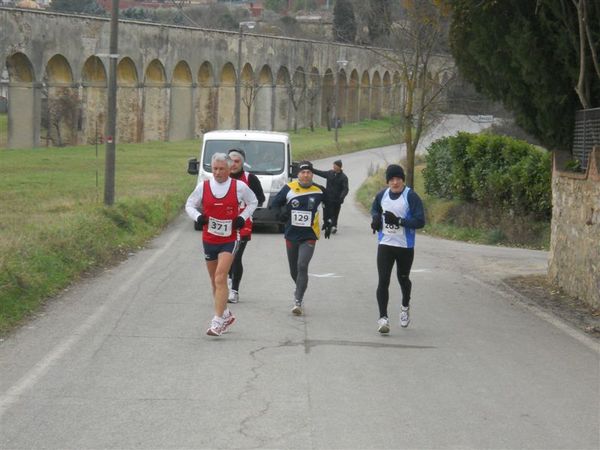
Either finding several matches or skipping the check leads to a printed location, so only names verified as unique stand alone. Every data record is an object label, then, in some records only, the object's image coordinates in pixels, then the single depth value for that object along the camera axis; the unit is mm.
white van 24422
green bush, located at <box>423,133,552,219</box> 25453
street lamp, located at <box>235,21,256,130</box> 46453
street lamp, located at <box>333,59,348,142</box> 66025
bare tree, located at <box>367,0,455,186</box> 32375
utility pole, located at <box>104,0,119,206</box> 23031
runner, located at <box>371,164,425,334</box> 11273
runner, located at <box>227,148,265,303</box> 13059
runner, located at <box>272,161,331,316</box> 12508
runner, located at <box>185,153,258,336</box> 10938
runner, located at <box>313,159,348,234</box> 23697
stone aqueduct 51000
